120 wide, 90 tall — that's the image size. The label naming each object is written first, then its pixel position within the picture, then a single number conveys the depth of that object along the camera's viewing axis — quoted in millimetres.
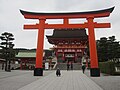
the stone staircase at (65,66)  21156
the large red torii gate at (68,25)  9687
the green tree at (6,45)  16990
